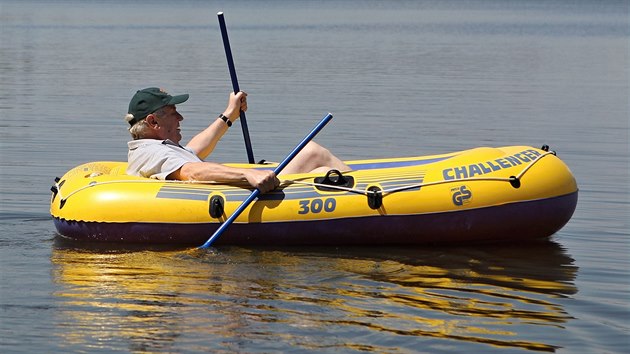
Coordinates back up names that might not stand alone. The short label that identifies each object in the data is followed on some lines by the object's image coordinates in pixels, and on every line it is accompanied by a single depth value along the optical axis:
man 14.82
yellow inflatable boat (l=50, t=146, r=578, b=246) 14.58
